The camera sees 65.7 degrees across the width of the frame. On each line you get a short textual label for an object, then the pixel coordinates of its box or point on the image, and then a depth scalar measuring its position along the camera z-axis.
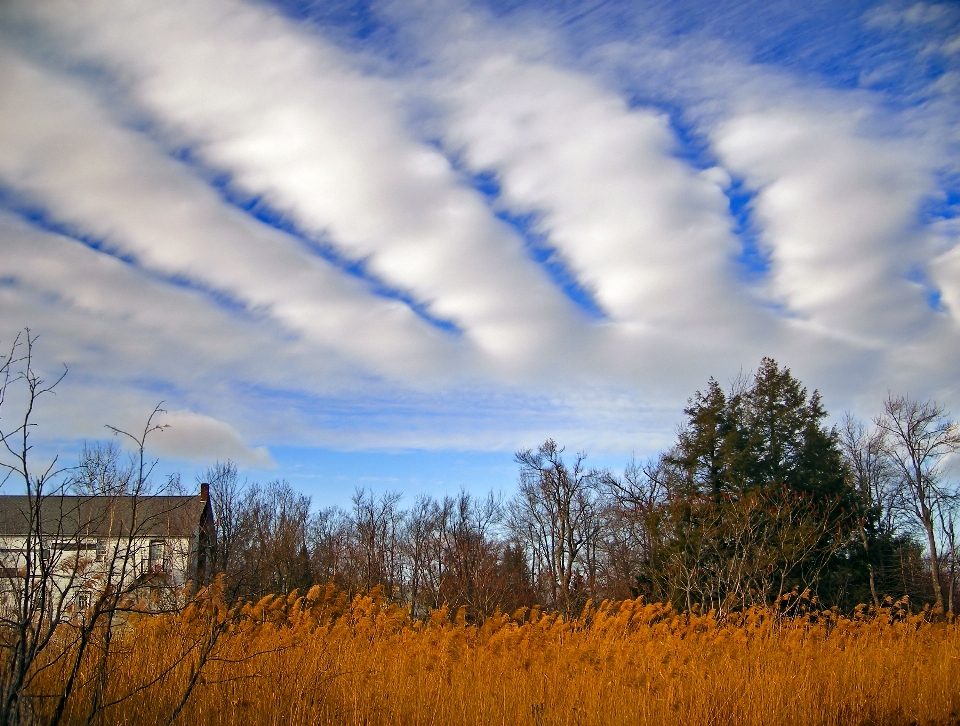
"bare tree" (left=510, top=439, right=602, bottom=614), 40.38
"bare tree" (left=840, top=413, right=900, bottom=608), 29.43
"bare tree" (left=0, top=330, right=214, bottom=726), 4.41
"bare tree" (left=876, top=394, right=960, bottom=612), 33.00
